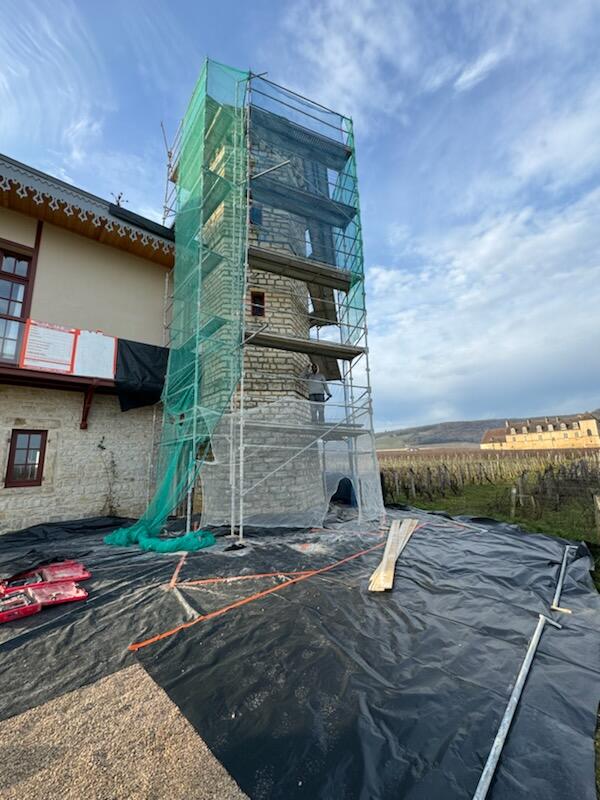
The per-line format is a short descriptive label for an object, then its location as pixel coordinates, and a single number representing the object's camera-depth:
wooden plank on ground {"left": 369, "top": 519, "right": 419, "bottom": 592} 3.99
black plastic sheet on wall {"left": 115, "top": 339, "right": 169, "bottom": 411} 8.11
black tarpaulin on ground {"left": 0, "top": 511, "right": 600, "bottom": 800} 1.71
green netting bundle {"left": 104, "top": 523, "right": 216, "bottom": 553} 5.59
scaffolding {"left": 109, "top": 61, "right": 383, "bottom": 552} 7.10
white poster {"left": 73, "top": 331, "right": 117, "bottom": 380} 7.53
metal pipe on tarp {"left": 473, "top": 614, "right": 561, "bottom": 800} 1.59
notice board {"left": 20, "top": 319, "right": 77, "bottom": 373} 6.97
